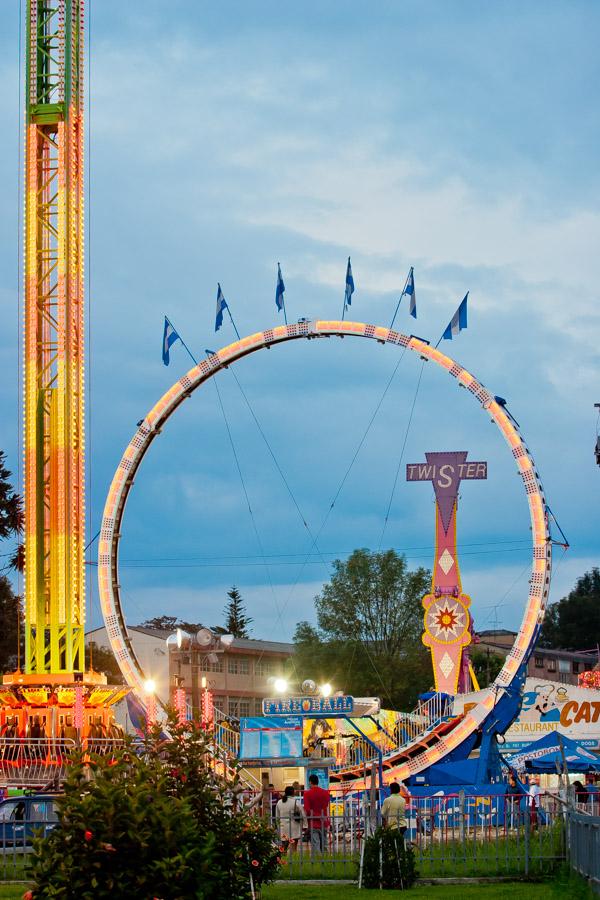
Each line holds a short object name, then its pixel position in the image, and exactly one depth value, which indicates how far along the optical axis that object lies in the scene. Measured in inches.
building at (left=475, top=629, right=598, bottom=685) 4805.6
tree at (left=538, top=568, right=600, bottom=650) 5846.5
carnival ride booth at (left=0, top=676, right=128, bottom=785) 1847.9
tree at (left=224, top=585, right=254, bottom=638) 5713.6
